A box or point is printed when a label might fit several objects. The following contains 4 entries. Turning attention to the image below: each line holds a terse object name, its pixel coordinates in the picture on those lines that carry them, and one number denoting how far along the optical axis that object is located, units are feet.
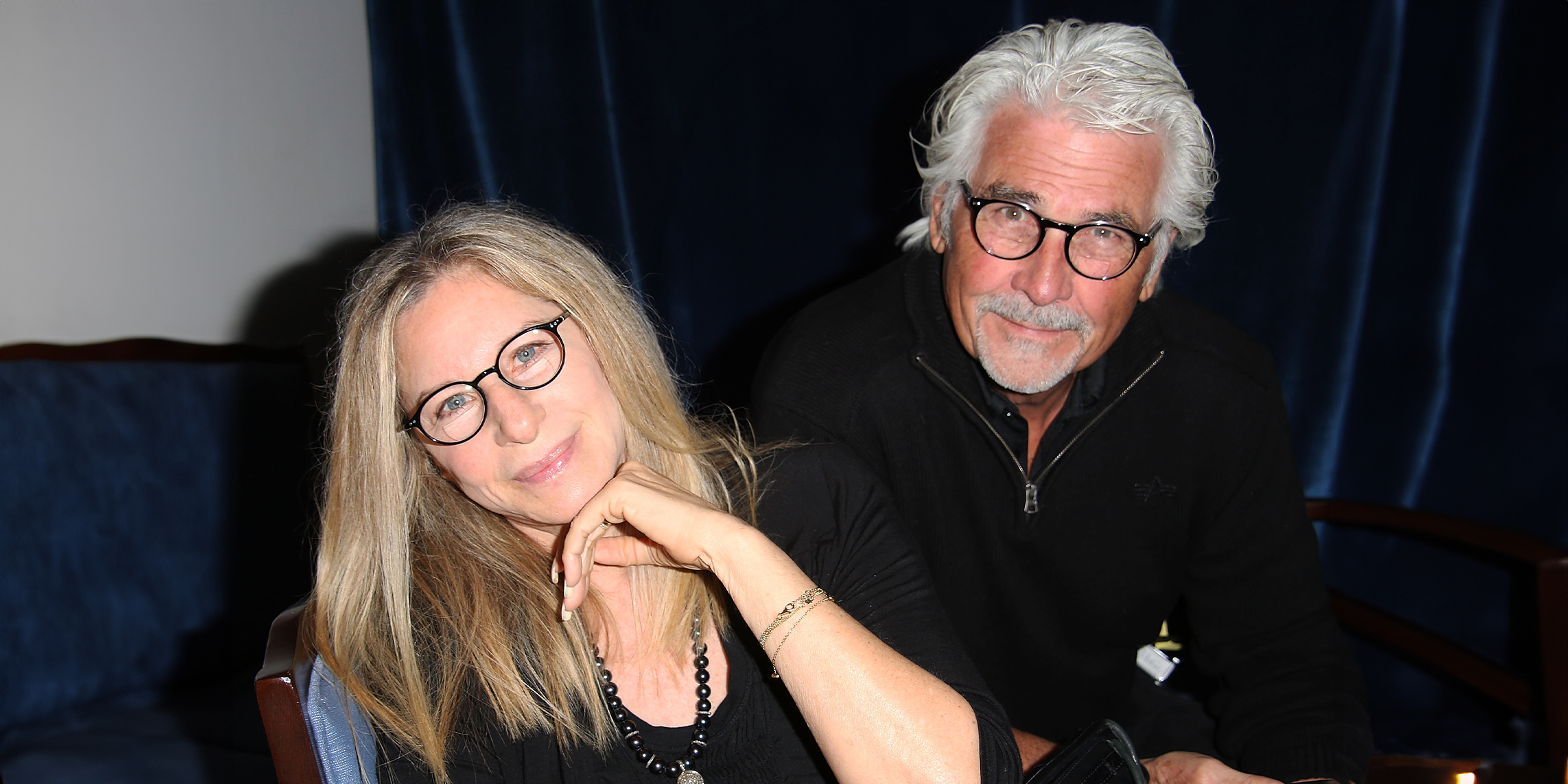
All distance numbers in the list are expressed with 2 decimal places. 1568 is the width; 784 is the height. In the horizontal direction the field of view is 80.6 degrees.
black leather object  3.01
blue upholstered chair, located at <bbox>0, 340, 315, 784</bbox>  4.72
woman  3.10
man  4.31
